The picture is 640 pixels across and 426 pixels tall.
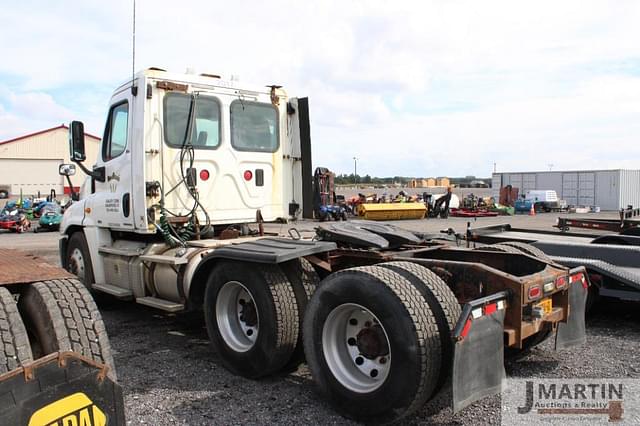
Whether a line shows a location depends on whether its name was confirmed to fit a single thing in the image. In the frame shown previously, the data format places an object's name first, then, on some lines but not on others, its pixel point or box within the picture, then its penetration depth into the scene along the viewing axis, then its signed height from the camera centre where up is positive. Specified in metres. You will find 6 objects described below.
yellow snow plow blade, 26.61 -1.18
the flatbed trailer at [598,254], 6.01 -0.80
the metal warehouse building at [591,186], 39.09 -0.01
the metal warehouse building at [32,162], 50.75 +2.48
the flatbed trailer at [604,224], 8.89 -0.65
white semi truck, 3.59 -0.68
